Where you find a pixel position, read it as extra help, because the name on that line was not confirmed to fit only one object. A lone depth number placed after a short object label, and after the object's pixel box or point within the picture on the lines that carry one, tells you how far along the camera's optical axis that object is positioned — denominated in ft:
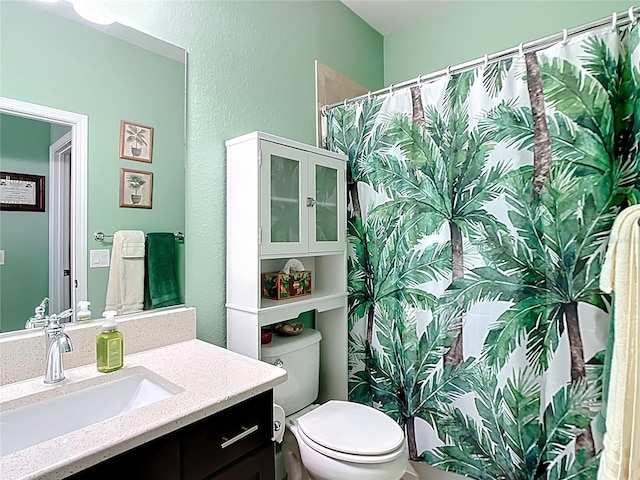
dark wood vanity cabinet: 2.49
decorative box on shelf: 5.39
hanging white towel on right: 3.84
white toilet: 4.18
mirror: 3.39
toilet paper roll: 4.45
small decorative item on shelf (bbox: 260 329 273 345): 5.17
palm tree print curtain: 4.27
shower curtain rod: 4.12
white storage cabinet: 4.77
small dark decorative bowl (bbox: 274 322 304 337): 5.70
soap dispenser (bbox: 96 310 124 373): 3.52
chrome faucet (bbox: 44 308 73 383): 3.24
